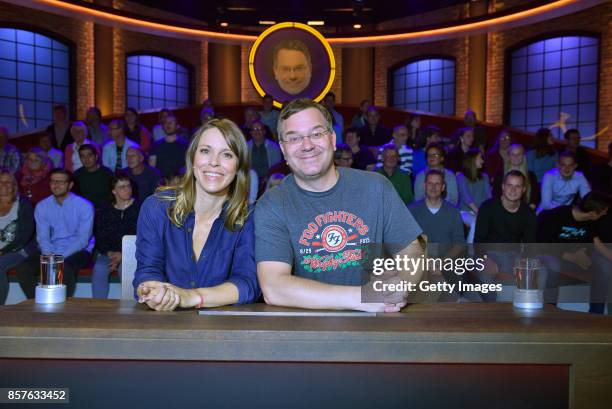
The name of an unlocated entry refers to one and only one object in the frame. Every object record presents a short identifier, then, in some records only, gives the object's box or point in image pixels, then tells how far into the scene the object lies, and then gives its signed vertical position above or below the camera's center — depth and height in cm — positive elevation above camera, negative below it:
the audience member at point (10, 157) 625 +15
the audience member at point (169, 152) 621 +22
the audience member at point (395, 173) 551 +3
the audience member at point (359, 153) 634 +25
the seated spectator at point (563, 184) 539 -4
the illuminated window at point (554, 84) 1009 +168
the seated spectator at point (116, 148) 602 +25
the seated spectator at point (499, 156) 651 +24
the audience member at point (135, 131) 715 +50
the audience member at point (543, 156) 672 +26
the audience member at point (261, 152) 650 +25
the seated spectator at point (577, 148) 690 +37
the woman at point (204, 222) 183 -15
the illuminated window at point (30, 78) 1005 +162
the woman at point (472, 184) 548 -5
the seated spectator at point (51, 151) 655 +23
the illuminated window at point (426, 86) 1204 +188
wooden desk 126 -40
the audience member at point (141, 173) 524 +0
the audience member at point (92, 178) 504 -5
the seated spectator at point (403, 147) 631 +32
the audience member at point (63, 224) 426 -37
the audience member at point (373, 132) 740 +55
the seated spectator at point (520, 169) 546 +6
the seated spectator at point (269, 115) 784 +78
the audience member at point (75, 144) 625 +30
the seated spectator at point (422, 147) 641 +34
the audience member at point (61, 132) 710 +48
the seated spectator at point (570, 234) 390 -36
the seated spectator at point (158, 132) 746 +51
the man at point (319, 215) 177 -12
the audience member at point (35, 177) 543 -5
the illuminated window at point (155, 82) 1173 +183
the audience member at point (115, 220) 431 -34
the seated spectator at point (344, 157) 525 +17
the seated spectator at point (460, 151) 647 +29
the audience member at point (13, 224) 425 -38
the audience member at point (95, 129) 707 +51
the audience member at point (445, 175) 535 +1
